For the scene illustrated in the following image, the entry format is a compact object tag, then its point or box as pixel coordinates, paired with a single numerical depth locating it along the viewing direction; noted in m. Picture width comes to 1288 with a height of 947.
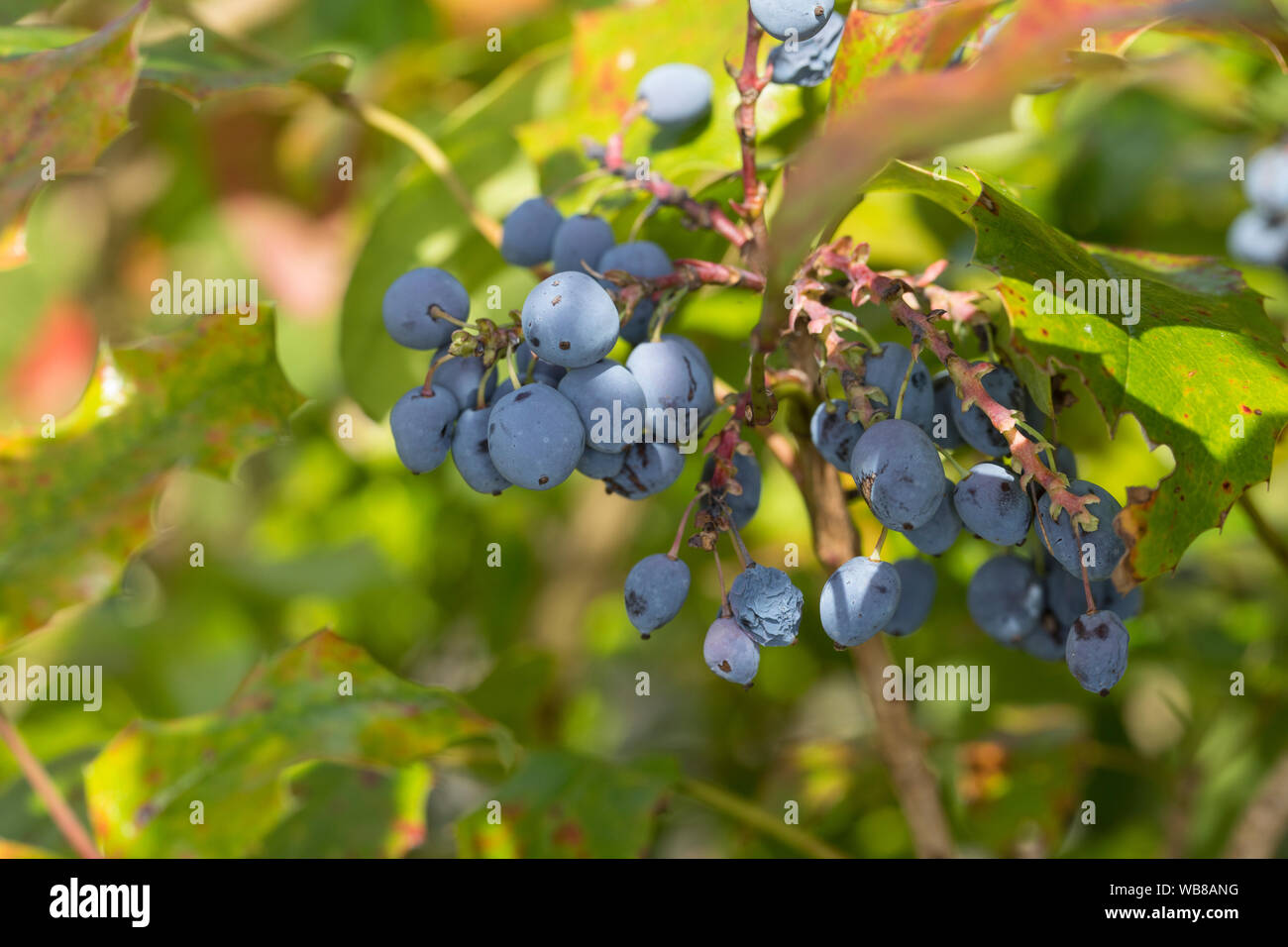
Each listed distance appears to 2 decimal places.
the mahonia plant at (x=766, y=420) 0.29
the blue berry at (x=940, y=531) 0.30
